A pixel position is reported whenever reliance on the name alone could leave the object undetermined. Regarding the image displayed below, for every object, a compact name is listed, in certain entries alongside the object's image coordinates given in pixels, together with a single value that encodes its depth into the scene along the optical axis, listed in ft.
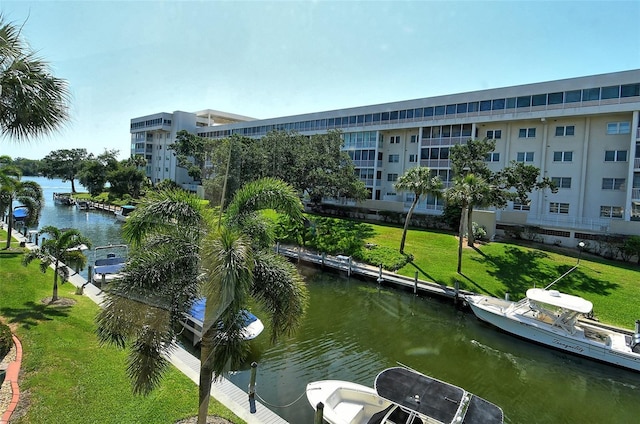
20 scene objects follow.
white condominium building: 96.43
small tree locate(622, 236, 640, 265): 83.10
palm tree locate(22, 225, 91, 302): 46.03
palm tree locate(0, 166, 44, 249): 71.10
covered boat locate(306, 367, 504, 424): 28.74
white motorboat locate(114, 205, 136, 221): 156.04
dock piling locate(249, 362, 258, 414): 28.97
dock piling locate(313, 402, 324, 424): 27.78
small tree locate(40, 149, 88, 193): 257.75
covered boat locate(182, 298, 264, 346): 43.34
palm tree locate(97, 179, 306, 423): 18.83
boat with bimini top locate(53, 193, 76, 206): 208.63
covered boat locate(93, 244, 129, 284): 62.89
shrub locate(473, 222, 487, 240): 98.48
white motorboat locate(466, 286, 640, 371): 47.80
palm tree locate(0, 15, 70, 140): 23.90
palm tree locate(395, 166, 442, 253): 85.76
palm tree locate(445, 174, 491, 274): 77.66
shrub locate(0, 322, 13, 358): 27.65
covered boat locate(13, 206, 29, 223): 128.55
